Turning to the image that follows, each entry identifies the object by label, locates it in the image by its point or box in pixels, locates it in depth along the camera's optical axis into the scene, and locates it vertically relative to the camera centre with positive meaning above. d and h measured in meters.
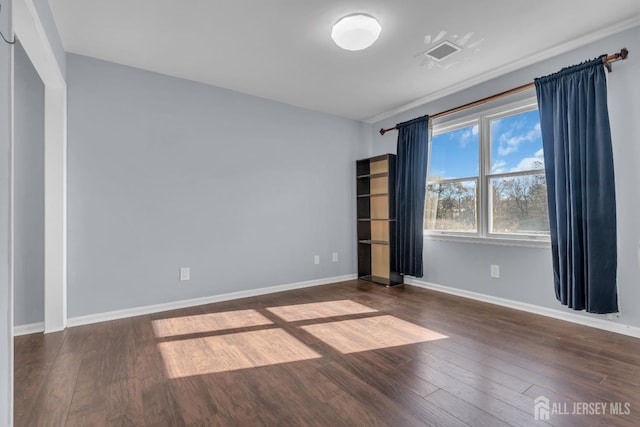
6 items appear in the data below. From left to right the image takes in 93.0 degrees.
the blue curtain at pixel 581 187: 2.37 +0.21
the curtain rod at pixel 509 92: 2.34 +1.20
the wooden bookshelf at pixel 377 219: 4.20 -0.07
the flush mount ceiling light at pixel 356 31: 2.24 +1.39
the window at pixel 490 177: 2.97 +0.40
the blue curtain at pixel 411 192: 3.83 +0.29
